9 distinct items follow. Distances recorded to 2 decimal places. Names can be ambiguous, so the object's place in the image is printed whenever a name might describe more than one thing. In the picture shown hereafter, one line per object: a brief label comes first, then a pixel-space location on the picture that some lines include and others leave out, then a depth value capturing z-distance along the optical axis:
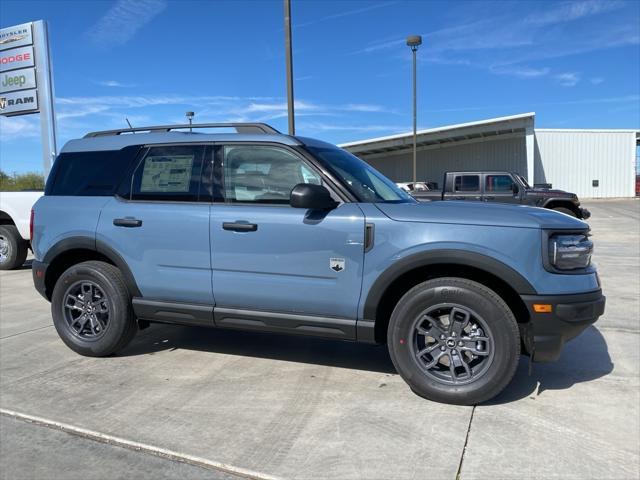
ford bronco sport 3.49
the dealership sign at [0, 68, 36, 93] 17.17
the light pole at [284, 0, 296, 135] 10.59
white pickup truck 9.86
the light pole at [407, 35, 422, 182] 22.23
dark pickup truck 14.35
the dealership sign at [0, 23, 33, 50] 16.83
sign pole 16.81
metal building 34.88
